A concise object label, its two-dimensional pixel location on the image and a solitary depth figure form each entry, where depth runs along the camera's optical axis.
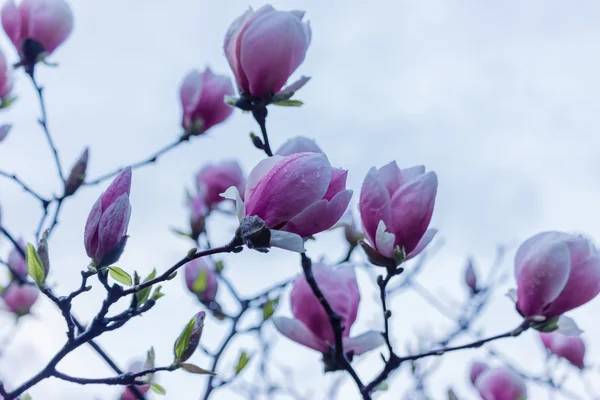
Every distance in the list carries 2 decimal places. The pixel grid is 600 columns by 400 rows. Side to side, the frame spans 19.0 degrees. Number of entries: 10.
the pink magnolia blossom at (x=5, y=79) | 1.77
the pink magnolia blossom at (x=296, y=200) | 1.43
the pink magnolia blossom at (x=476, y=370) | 2.05
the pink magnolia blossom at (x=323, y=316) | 1.59
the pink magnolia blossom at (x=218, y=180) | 2.29
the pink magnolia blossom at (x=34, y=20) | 1.74
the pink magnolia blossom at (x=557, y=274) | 1.53
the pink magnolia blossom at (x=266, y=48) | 1.55
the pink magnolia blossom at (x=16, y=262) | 2.04
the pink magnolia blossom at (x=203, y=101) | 1.84
